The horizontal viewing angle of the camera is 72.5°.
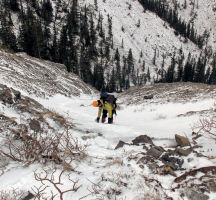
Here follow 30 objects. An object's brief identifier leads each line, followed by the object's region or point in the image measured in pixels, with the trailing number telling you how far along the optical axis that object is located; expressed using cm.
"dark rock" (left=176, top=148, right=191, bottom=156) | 351
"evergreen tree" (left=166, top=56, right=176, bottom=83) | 6293
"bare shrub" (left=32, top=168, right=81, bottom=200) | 235
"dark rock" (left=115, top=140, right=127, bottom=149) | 418
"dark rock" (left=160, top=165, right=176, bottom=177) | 286
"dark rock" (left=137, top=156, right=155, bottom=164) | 318
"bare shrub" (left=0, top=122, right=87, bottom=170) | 312
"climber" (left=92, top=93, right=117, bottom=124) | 717
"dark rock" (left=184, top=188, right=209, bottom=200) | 223
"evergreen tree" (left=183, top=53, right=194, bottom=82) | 5891
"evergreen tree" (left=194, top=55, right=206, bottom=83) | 6219
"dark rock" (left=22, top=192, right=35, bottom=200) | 226
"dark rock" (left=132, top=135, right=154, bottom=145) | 445
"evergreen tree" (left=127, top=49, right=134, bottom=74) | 8044
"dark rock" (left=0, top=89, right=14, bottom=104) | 540
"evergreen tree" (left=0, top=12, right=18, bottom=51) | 3578
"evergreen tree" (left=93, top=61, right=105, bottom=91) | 6053
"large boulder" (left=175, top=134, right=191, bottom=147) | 415
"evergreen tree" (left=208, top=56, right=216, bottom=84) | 7162
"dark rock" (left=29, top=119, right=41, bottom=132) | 434
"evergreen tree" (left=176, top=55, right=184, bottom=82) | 5945
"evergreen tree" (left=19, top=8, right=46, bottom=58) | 3903
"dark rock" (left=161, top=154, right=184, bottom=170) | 310
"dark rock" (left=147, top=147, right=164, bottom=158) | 358
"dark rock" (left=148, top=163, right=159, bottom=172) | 300
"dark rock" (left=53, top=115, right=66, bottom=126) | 552
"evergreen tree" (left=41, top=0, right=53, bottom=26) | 6644
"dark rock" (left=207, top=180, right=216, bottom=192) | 233
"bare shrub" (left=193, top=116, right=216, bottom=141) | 464
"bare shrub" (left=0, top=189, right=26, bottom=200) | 219
